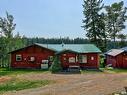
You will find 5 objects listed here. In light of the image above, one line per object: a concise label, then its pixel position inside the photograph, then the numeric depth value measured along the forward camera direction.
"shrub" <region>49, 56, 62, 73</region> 17.25
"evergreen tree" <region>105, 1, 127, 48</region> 26.92
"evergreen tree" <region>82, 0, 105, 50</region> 25.02
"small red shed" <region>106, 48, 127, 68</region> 19.27
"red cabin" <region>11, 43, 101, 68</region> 18.12
